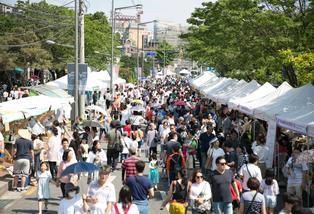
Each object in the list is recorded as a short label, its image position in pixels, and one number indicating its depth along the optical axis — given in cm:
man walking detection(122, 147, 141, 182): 1163
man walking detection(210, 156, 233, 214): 989
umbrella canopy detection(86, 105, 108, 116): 2592
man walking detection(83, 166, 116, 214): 921
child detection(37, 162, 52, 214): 1244
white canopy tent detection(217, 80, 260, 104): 2391
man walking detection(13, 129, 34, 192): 1491
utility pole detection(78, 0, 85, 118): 2831
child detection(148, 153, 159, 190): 1437
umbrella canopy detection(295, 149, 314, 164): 1257
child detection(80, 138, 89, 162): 1516
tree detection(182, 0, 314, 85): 2280
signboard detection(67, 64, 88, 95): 2652
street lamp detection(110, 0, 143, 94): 4066
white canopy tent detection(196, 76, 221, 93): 3791
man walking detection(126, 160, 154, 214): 953
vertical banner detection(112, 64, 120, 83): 4128
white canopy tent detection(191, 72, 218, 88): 4406
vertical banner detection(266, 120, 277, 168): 1492
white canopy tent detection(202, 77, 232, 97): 3268
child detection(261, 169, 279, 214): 1032
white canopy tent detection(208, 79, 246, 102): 2838
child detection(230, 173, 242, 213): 1039
